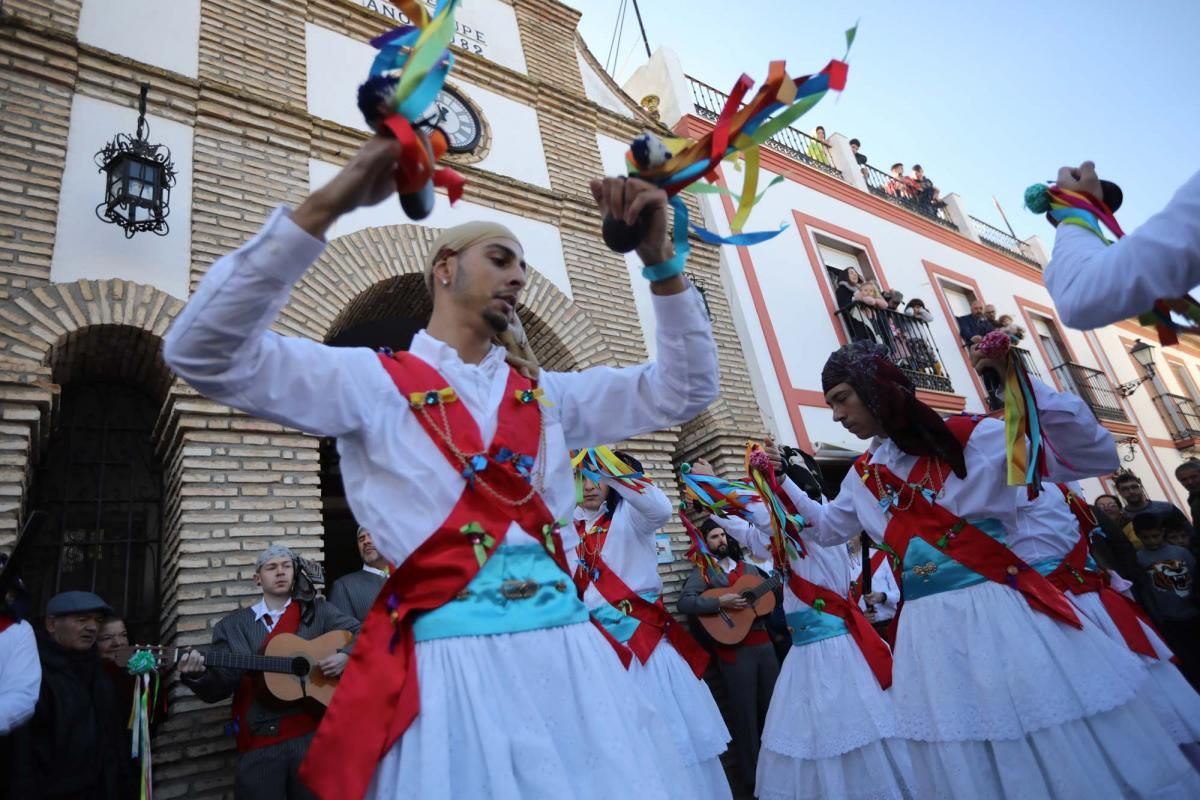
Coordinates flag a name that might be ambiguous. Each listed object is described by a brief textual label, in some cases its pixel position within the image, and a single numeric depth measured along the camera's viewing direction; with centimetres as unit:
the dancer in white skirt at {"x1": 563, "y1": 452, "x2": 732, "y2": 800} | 434
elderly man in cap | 343
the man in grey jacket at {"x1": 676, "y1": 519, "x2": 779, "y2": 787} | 587
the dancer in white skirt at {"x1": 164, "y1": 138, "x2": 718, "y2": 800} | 125
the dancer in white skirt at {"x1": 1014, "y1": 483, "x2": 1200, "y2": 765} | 307
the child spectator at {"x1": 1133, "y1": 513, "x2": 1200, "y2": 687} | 509
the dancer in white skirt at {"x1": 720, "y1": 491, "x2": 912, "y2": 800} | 394
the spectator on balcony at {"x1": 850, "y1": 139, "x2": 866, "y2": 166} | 1313
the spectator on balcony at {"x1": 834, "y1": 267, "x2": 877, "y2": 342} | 1011
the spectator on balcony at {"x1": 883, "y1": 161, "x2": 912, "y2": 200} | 1363
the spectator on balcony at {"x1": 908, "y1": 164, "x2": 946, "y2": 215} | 1422
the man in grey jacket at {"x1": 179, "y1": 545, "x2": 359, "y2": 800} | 374
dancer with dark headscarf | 239
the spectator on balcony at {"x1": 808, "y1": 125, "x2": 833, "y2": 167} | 1264
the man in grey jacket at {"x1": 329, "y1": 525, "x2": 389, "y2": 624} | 482
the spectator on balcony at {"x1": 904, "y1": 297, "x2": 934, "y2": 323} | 1137
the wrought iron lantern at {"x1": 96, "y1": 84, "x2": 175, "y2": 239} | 469
